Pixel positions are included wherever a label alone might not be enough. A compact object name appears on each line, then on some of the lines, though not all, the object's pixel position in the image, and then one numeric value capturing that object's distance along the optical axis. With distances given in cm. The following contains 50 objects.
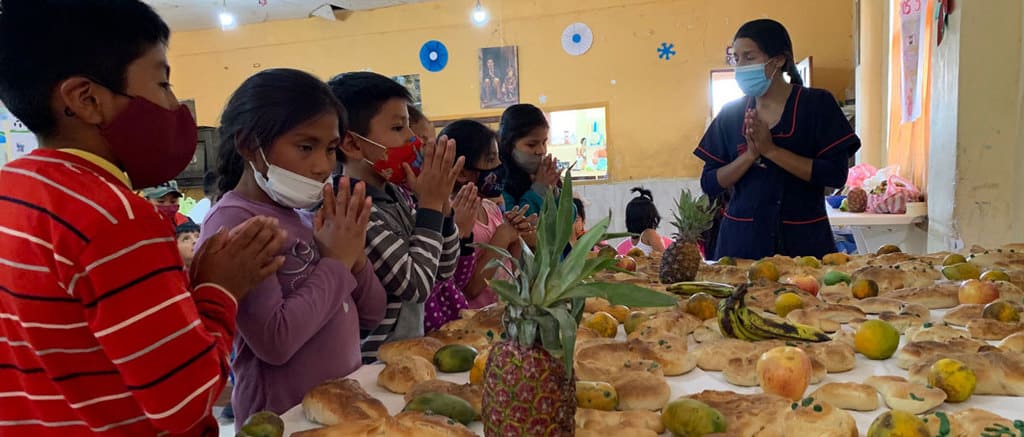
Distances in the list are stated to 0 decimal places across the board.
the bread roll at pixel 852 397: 140
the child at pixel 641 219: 516
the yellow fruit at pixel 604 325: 207
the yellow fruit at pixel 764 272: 279
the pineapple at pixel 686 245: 280
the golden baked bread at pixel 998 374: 146
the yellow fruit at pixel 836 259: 307
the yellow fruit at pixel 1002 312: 194
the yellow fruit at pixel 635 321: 207
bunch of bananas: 186
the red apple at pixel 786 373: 147
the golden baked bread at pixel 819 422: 121
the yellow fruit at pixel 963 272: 258
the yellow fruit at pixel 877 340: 174
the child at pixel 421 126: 294
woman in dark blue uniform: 324
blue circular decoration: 947
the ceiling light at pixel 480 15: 884
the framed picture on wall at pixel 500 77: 920
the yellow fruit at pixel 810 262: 301
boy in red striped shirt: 108
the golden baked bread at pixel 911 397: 137
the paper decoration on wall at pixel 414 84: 958
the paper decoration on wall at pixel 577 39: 884
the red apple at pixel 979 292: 217
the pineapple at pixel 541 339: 114
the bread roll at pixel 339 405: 137
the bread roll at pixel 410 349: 181
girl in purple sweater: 181
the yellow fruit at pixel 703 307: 221
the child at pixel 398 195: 215
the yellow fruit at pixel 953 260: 279
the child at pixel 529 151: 371
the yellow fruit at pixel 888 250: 331
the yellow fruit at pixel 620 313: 225
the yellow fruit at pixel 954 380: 142
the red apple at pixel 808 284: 256
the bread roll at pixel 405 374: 159
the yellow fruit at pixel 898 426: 117
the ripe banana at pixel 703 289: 250
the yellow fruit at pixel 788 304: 221
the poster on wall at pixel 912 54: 513
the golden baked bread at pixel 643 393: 143
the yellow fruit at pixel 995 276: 240
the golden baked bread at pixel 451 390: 145
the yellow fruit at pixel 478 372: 158
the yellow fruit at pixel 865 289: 241
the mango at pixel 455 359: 174
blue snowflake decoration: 853
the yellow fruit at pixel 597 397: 141
